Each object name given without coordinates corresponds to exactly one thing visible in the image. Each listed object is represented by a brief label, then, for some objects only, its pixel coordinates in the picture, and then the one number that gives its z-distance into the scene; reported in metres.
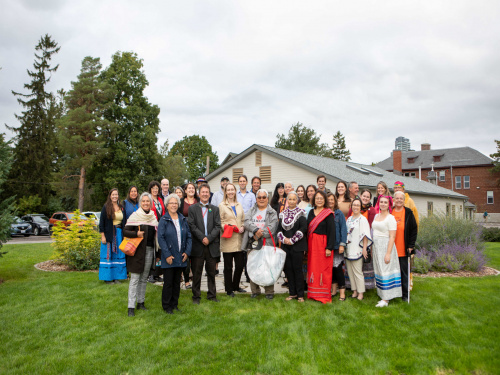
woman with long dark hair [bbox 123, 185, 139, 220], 6.61
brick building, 46.53
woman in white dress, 5.56
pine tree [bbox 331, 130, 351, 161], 55.53
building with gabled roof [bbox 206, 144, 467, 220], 19.36
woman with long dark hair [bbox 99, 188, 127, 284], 7.07
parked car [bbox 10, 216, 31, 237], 21.48
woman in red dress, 5.75
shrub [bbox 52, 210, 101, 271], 8.95
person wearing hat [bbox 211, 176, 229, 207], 7.46
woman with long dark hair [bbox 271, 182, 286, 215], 7.02
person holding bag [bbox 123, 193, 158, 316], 5.23
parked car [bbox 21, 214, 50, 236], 22.90
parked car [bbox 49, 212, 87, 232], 22.38
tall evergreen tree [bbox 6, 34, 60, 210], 32.88
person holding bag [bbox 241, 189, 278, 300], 5.96
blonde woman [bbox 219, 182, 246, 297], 6.09
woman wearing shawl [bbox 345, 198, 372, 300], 5.79
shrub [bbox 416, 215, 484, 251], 9.36
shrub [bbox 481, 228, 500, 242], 20.64
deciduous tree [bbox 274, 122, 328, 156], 45.75
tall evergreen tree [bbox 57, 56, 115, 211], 28.25
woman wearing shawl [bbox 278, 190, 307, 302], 5.85
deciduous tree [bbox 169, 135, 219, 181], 53.25
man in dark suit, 5.78
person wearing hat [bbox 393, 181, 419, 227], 6.42
